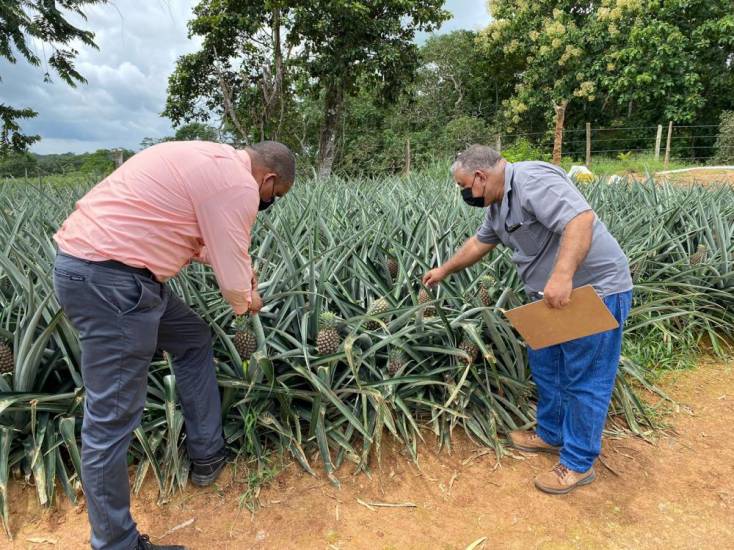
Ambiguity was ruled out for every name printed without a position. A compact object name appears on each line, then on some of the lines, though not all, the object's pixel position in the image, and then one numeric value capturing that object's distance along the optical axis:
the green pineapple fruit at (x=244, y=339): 2.09
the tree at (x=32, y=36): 11.70
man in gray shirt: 1.78
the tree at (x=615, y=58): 17.20
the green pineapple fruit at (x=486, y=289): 2.47
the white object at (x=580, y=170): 8.74
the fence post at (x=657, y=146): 14.80
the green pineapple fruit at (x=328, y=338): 2.11
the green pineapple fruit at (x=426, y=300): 2.40
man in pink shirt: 1.49
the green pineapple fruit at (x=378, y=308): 2.27
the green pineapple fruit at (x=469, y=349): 2.23
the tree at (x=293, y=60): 11.51
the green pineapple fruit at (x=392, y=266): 2.83
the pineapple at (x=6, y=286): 2.44
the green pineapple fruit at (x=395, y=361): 2.22
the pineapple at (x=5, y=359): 1.95
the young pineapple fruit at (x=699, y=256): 3.51
